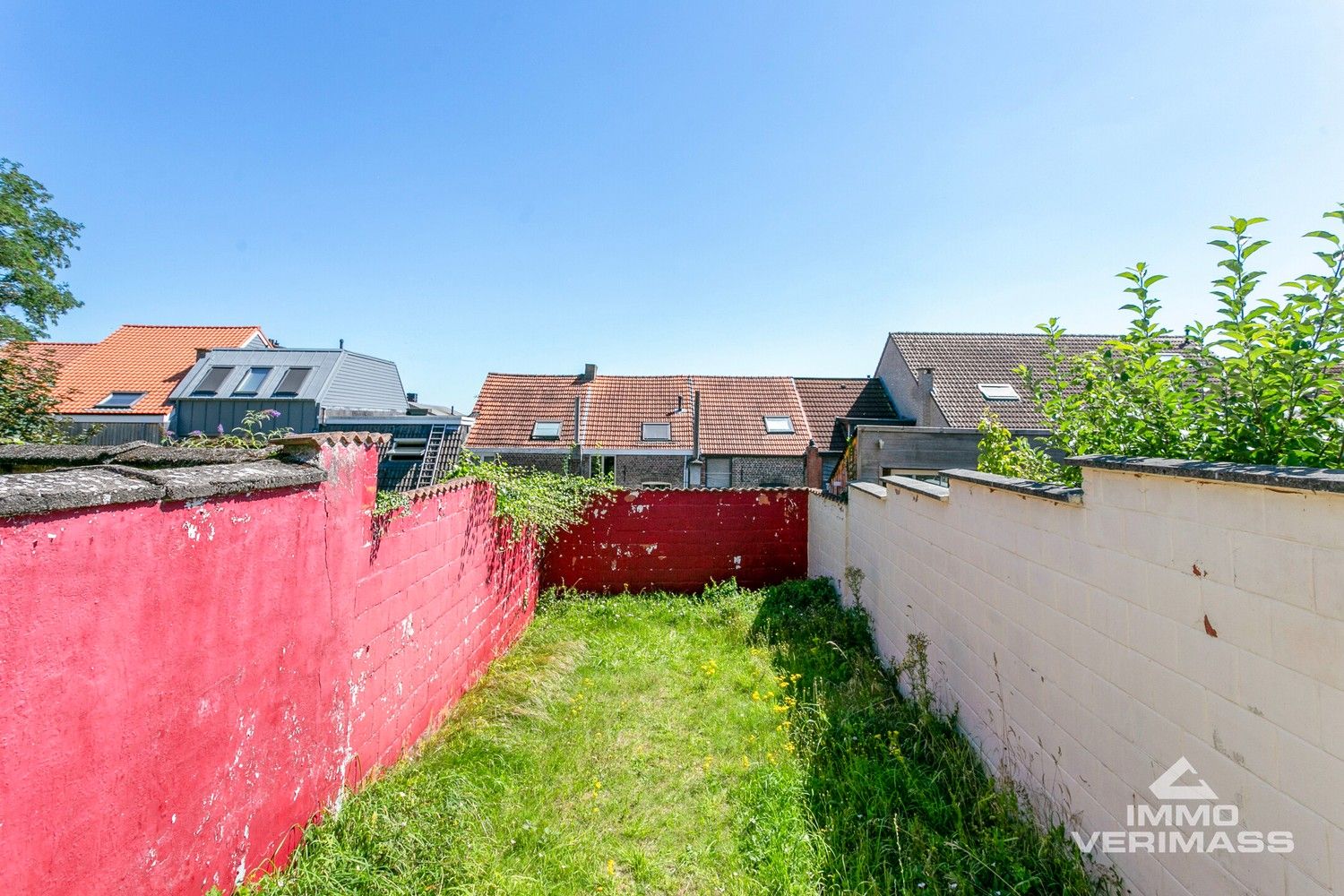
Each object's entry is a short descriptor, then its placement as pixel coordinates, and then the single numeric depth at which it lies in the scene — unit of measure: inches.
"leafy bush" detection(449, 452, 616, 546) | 222.8
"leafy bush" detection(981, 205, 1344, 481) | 76.1
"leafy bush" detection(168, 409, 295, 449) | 139.0
